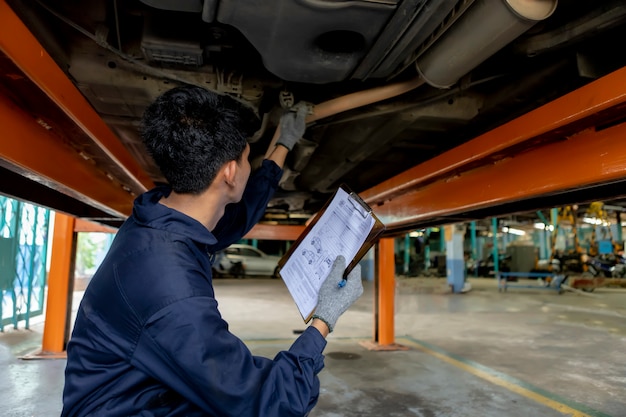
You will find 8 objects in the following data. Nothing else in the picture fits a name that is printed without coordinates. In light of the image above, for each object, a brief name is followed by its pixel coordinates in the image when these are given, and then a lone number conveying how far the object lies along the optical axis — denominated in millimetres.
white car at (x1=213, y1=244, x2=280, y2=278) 12438
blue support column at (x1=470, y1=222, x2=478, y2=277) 14495
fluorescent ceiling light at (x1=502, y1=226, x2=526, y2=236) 20359
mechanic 849
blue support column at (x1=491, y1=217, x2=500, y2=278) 13961
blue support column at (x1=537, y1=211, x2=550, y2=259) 15767
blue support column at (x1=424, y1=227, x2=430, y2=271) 14898
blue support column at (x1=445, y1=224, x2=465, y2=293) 9711
